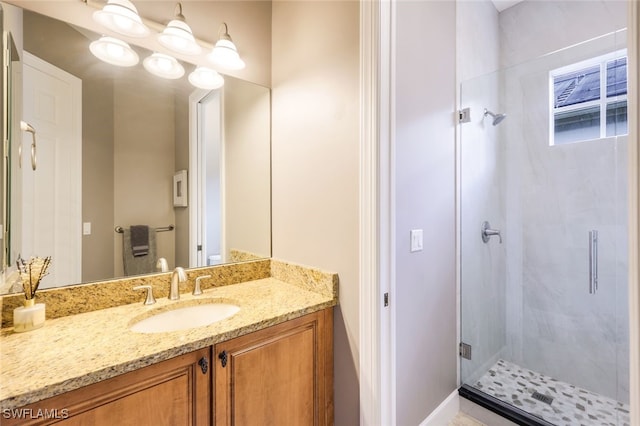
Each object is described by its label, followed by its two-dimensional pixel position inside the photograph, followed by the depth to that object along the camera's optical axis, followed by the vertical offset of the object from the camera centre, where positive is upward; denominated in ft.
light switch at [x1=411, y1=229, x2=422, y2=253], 4.66 -0.46
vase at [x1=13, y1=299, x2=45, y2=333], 2.93 -1.09
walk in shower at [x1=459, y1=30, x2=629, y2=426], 5.49 -0.57
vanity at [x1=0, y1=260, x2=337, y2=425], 2.24 -1.44
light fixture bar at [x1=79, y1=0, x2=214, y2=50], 3.69 +2.79
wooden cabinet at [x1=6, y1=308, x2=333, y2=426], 2.32 -1.78
